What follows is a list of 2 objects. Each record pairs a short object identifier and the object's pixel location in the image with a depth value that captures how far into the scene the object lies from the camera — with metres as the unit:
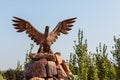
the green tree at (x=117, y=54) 16.45
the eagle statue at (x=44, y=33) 15.14
